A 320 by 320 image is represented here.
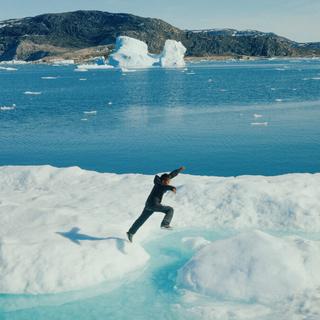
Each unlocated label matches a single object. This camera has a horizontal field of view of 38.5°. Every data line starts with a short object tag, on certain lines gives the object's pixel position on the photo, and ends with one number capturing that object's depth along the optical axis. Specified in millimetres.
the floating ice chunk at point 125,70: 160812
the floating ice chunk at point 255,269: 9891
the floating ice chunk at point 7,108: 60000
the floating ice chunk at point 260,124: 41494
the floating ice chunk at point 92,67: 178375
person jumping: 11695
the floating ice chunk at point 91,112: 54741
